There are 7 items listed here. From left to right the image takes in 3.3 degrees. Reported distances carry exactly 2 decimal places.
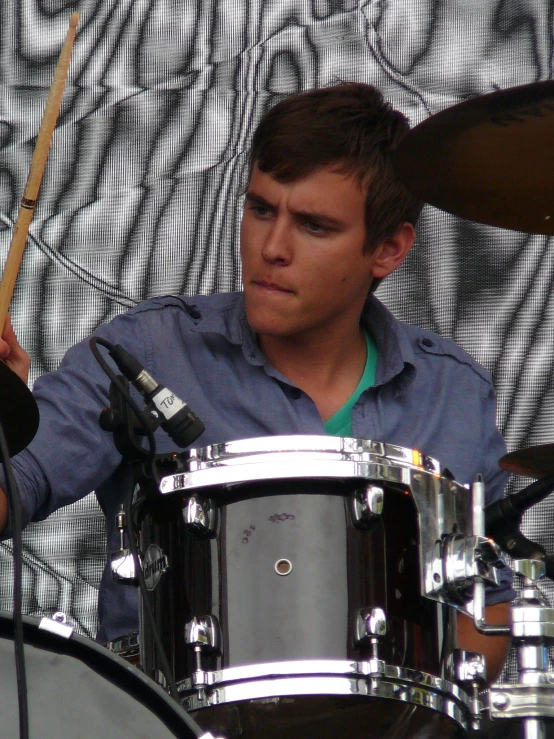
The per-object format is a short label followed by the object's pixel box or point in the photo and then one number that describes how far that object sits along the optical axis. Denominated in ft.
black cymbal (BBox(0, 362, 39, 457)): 28.83
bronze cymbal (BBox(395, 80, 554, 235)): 29.63
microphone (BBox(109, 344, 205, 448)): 29.52
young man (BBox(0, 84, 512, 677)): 30.81
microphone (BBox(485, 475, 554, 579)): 29.64
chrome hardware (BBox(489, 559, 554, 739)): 29.18
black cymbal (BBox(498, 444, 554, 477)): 29.95
